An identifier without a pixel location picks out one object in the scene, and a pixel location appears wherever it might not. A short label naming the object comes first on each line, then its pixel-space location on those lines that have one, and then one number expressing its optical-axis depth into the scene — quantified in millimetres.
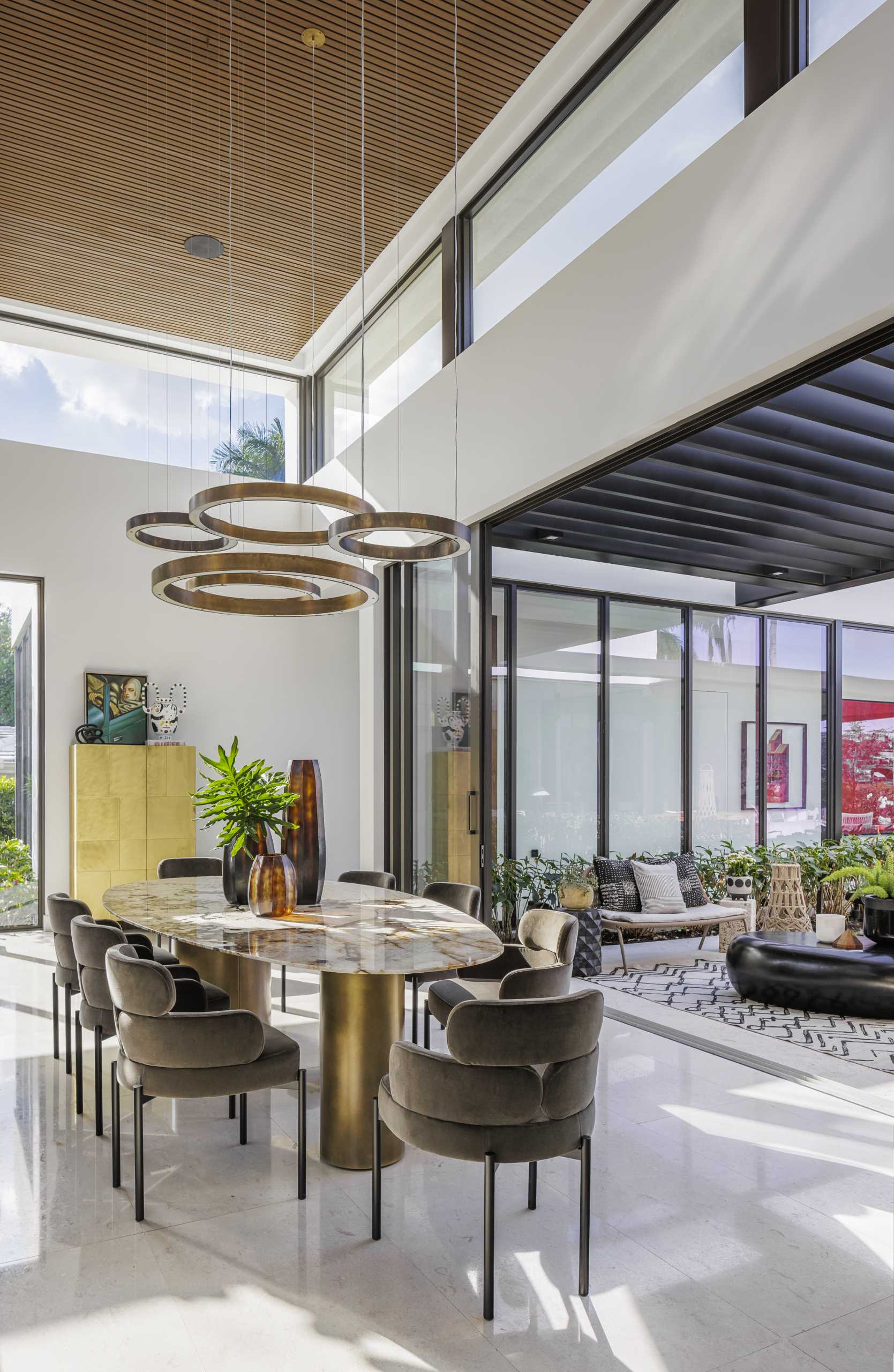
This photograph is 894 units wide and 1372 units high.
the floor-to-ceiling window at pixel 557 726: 8023
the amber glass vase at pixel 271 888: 3826
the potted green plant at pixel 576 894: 6598
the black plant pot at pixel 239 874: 4102
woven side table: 7855
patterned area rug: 4777
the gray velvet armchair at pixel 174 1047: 2863
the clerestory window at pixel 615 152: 4141
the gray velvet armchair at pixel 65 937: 3949
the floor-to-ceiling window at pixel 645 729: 8430
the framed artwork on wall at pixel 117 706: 7941
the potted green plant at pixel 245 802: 3889
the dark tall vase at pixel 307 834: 4070
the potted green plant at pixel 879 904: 5660
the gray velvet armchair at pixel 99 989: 3389
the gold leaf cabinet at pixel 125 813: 7480
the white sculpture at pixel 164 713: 8086
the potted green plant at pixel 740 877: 7871
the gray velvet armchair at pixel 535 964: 3113
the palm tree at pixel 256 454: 8664
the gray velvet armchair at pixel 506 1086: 2412
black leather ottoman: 5281
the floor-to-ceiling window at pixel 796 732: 9391
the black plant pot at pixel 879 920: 5652
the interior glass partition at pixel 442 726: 6023
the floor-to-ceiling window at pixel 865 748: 9820
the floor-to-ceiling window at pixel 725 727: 8906
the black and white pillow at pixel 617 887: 7695
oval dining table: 3049
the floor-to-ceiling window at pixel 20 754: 7734
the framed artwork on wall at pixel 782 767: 9219
